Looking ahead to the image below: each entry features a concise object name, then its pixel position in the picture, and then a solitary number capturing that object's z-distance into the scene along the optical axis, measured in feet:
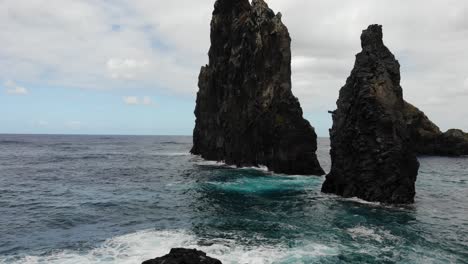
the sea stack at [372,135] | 134.51
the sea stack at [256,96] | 211.20
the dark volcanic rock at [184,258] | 58.39
